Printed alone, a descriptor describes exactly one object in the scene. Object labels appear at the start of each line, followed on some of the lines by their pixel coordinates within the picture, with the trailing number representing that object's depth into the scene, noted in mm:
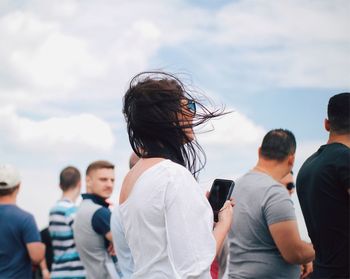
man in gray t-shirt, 4117
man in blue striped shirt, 6102
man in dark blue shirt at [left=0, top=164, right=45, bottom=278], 5461
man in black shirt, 3541
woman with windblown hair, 2199
